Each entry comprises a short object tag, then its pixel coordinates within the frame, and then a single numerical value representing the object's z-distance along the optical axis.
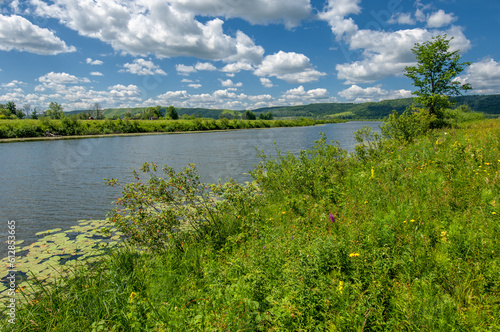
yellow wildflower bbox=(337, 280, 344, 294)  3.31
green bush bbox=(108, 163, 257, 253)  6.56
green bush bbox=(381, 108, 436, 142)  13.12
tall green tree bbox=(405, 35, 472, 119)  27.45
